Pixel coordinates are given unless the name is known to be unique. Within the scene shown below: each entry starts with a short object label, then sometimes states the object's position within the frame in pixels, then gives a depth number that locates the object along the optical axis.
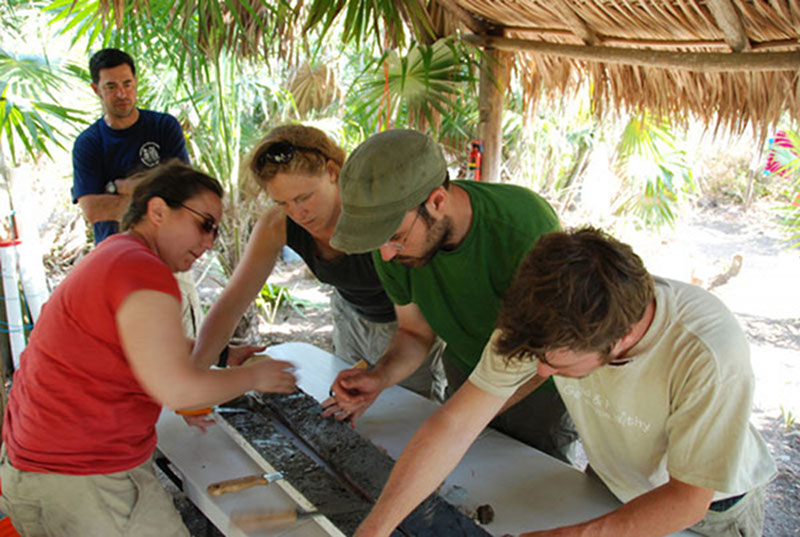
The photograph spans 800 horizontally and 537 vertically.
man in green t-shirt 1.48
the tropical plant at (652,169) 5.18
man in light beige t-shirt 1.11
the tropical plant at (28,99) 3.33
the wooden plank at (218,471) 1.52
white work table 1.53
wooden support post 3.54
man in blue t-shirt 3.16
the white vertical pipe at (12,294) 3.57
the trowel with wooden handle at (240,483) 1.62
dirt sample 1.44
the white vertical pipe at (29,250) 3.68
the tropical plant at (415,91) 3.67
